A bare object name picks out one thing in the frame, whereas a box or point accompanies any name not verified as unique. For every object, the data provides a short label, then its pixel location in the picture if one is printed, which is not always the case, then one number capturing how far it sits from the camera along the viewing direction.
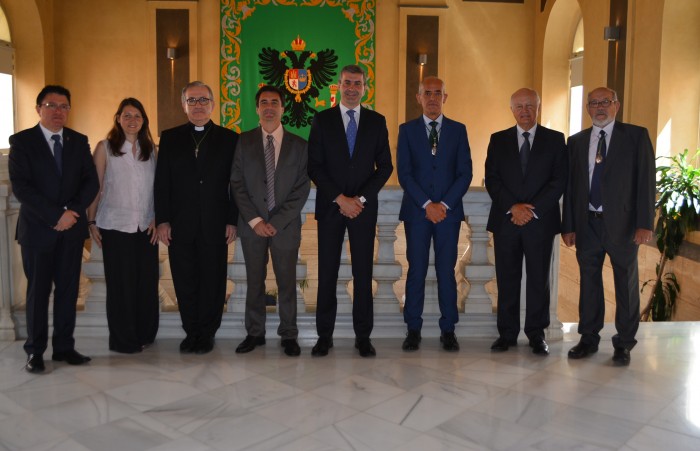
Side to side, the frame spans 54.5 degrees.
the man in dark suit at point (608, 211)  3.77
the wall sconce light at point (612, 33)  8.48
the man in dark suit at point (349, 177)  3.82
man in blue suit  3.94
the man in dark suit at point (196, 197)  3.82
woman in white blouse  3.81
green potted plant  6.25
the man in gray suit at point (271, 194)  3.83
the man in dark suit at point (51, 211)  3.55
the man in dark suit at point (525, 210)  3.91
